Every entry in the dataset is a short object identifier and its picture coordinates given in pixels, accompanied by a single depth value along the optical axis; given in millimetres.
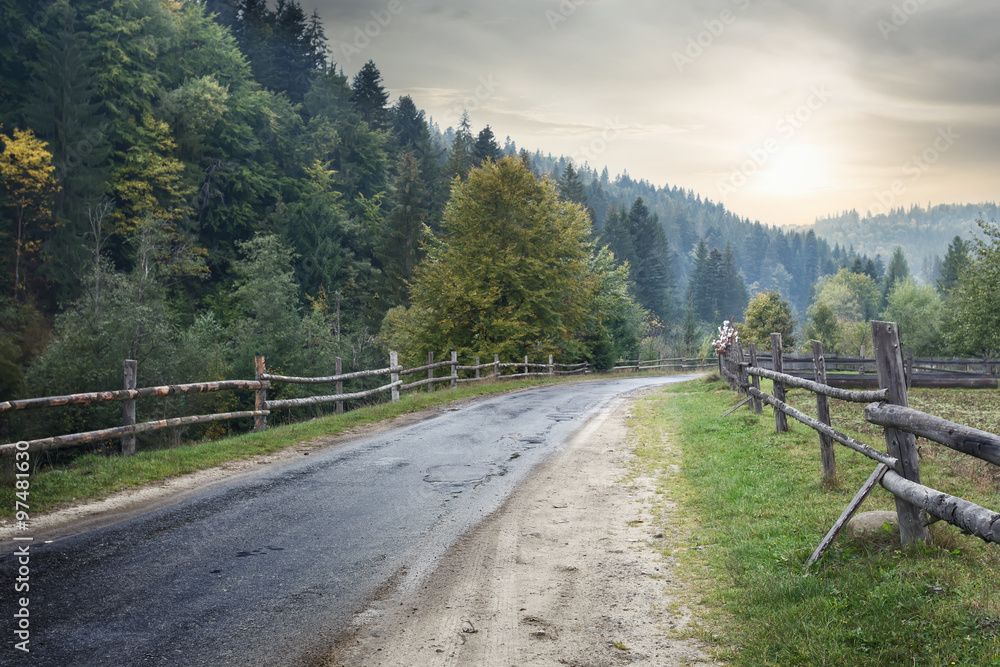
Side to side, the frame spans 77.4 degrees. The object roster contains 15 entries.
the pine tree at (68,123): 36938
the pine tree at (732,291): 132500
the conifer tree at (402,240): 51656
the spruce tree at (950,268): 85438
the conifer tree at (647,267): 110188
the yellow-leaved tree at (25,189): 34750
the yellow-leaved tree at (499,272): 30344
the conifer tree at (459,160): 69688
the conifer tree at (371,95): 75062
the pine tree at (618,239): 104812
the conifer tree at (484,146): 75438
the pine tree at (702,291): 129750
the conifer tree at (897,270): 124462
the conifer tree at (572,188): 93919
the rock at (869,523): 5043
